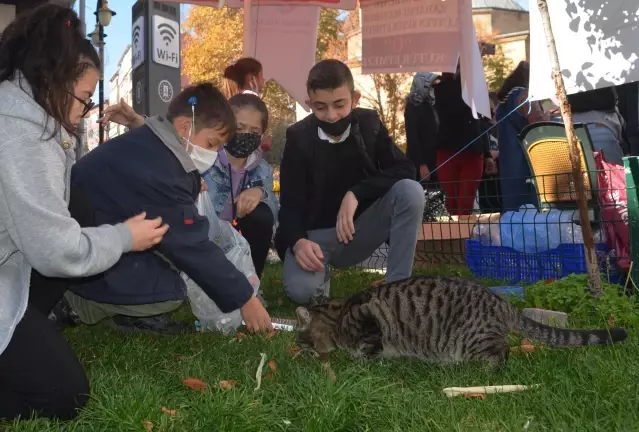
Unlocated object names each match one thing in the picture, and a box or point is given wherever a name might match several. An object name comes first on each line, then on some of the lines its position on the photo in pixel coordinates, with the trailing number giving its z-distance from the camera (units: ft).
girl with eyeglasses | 7.33
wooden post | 11.86
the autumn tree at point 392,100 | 82.84
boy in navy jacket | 10.13
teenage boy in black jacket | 13.84
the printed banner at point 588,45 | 13.14
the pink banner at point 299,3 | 19.72
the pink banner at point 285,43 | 20.18
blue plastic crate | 15.29
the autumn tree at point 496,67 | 90.63
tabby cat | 9.39
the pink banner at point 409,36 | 19.12
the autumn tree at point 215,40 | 73.67
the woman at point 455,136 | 22.81
